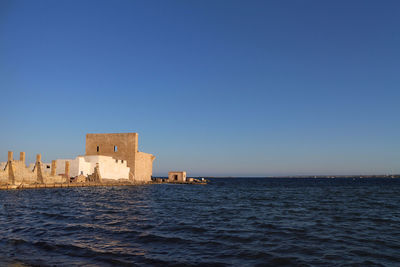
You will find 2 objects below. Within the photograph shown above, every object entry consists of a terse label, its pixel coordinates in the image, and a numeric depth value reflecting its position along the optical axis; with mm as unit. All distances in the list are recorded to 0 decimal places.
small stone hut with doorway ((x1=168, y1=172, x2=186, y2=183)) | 72562
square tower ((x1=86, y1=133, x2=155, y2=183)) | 50625
